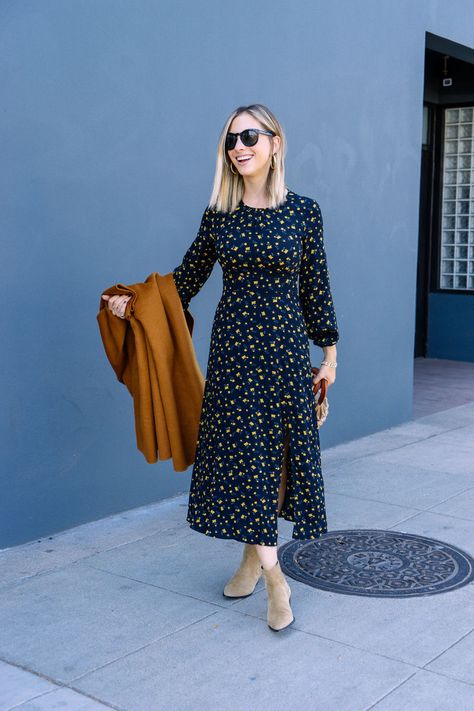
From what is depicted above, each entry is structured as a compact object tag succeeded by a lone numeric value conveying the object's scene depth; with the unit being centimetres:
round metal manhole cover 405
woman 355
